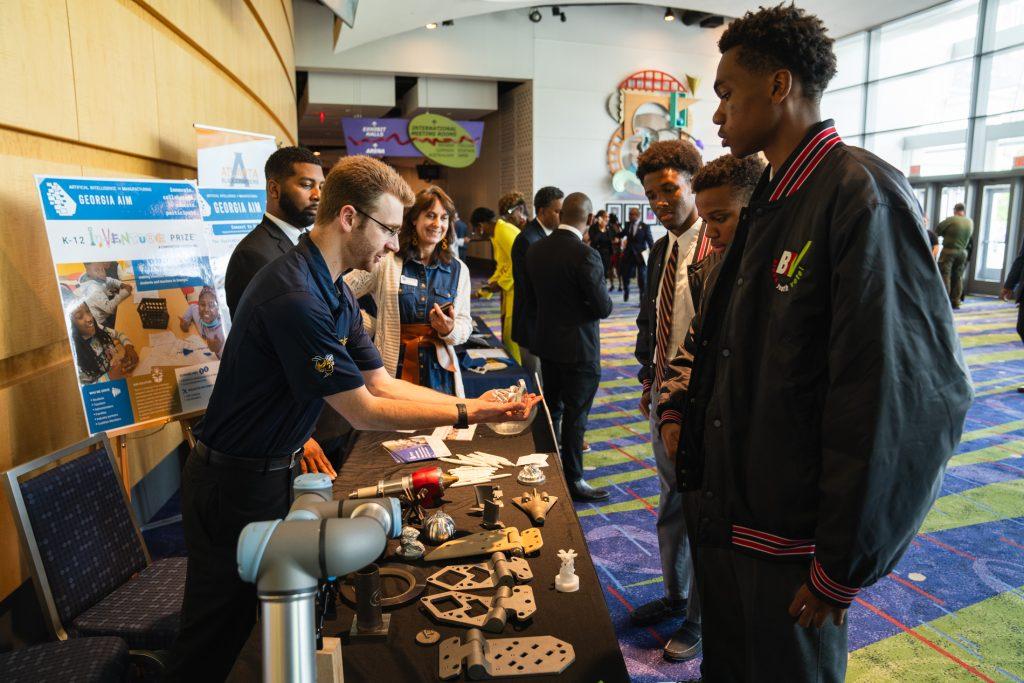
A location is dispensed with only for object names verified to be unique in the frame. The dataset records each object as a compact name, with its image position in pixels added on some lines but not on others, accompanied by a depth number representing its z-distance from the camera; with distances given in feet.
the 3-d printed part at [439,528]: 5.07
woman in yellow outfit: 17.58
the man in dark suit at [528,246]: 14.43
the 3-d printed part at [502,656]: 3.54
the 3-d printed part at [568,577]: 4.37
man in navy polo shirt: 5.07
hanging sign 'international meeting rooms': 40.29
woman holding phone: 10.02
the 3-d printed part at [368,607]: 3.88
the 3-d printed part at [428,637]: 3.84
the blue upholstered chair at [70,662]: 4.89
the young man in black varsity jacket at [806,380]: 3.28
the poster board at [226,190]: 11.84
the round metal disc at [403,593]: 4.22
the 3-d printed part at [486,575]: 4.42
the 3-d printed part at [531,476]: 6.15
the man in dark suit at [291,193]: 9.29
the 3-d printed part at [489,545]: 4.82
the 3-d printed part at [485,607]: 3.97
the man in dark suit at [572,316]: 11.53
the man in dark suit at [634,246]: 37.29
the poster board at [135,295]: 7.33
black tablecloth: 3.60
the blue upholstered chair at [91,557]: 5.66
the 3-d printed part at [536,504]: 5.43
